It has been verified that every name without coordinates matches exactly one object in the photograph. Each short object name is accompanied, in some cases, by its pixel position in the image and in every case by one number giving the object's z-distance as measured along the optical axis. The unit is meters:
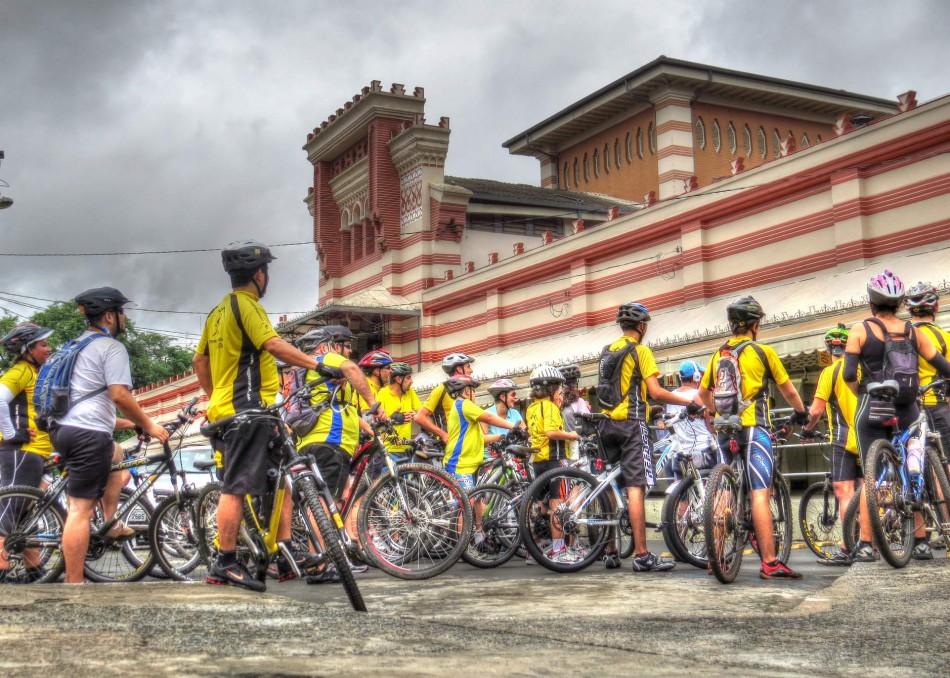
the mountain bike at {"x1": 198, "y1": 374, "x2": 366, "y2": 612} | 5.74
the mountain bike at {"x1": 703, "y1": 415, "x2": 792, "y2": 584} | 6.39
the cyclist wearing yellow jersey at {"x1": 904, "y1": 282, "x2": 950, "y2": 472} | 7.77
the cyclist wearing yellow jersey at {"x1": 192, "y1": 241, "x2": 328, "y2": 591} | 5.68
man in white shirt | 6.28
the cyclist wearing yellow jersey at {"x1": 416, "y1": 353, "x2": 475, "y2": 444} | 10.41
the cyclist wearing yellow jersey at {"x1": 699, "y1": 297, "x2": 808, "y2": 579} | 6.82
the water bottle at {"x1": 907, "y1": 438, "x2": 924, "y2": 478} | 6.88
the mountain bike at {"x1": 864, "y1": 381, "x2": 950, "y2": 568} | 6.62
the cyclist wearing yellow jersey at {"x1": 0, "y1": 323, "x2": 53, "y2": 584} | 7.81
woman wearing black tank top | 7.30
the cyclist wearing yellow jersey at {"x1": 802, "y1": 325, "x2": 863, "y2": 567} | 8.15
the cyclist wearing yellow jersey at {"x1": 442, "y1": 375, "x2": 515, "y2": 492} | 9.76
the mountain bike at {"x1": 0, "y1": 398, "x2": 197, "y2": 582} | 6.94
